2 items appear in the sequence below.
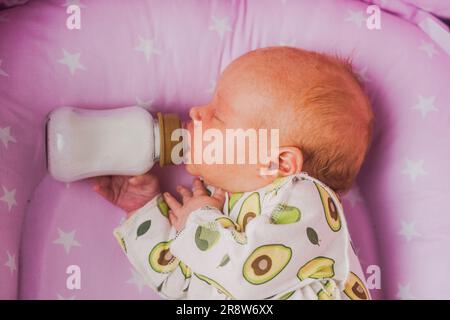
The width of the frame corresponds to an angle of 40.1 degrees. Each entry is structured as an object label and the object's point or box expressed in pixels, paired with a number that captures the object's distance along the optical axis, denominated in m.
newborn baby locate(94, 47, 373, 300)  1.03
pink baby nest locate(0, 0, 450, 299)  1.16
